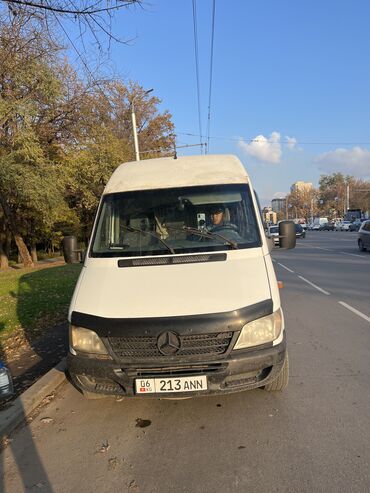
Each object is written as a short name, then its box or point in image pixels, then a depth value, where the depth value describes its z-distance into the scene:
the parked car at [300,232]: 41.41
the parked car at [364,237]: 22.25
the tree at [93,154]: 22.88
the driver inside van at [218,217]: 4.91
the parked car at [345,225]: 69.56
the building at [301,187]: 132.05
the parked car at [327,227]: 78.21
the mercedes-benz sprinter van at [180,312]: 3.66
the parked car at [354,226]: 63.97
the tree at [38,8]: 5.35
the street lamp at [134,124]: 26.43
